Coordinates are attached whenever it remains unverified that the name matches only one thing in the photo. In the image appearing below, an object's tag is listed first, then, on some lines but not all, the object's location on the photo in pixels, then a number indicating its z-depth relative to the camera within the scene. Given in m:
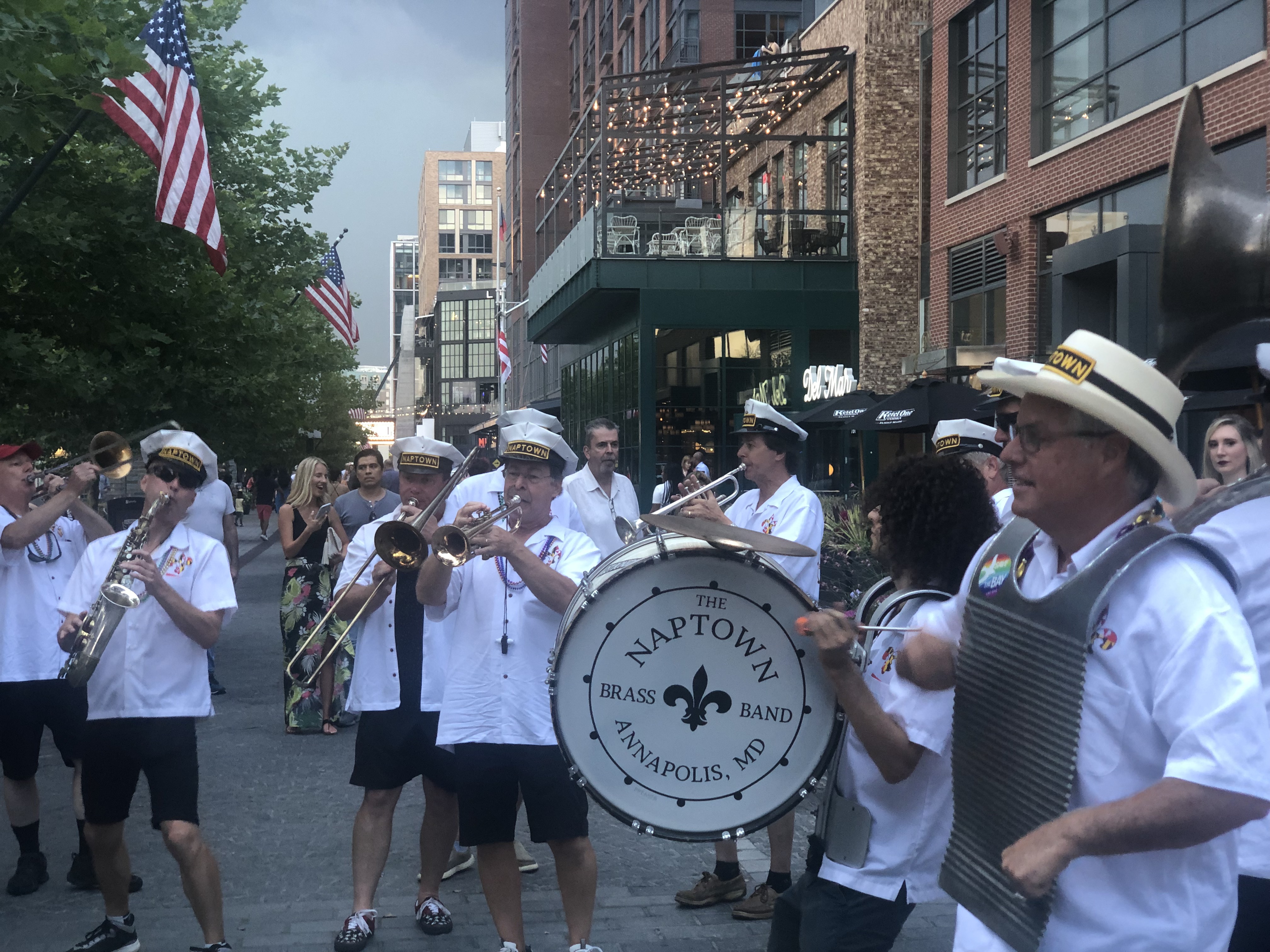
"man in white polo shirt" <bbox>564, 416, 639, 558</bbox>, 7.80
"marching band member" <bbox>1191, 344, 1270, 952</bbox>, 2.59
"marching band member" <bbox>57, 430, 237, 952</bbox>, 4.62
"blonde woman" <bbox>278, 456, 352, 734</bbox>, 9.34
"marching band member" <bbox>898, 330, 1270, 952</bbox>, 2.02
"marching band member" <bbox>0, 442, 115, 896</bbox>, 5.70
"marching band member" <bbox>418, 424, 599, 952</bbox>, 4.48
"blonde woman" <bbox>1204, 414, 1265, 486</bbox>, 6.05
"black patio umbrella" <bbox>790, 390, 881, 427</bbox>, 17.31
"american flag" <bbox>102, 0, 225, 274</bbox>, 10.32
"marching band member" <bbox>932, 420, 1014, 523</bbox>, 6.50
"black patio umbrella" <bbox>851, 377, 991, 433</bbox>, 14.23
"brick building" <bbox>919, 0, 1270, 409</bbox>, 13.90
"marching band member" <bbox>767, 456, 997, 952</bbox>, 3.06
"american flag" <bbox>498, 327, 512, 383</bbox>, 44.56
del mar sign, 23.58
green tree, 11.97
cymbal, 3.15
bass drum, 3.24
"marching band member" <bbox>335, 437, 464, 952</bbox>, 5.20
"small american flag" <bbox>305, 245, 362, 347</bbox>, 23.08
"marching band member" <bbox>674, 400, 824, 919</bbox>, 5.39
